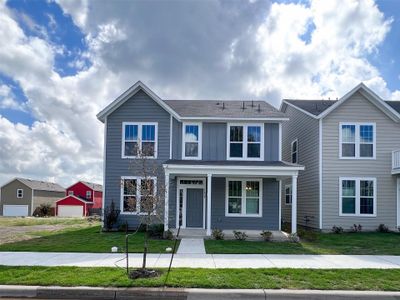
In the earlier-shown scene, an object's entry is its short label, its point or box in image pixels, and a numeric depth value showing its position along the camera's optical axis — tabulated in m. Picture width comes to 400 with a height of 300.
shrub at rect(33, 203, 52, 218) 43.23
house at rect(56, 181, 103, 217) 43.78
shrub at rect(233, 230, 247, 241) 14.81
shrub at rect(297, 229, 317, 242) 15.16
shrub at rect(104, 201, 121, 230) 17.19
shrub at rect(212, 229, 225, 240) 14.94
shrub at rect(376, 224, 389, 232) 17.95
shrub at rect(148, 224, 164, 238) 15.58
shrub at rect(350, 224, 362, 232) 18.03
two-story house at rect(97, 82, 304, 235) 17.70
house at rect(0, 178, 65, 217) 46.91
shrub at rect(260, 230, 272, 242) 14.75
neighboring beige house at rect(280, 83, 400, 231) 18.31
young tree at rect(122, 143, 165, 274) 8.52
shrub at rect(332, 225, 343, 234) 17.77
